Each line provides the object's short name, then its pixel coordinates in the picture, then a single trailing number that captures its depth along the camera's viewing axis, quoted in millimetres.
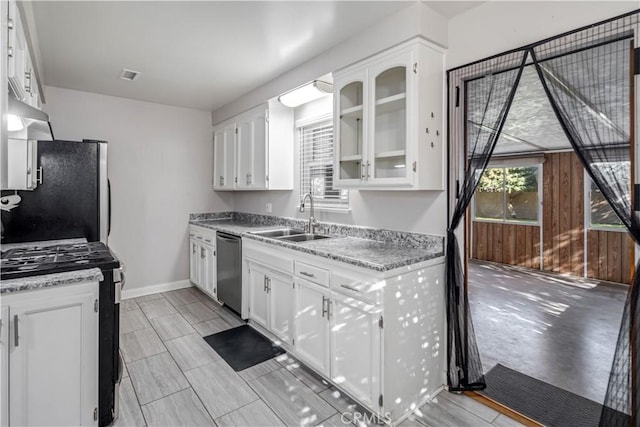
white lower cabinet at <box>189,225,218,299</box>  3914
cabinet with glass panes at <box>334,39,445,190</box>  2123
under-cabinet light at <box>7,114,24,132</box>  1682
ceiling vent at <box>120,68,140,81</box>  3244
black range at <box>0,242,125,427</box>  1817
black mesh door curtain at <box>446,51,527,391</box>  2008
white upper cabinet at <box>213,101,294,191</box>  3656
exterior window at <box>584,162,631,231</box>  5461
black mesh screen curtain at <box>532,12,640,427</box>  1491
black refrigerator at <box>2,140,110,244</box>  2736
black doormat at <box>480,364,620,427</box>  1954
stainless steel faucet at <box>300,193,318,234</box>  3365
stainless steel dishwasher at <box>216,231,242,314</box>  3373
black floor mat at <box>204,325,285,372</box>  2658
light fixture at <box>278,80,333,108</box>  2979
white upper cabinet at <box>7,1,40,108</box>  1604
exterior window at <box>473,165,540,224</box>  6566
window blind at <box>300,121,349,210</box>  3336
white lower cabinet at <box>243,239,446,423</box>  1919
